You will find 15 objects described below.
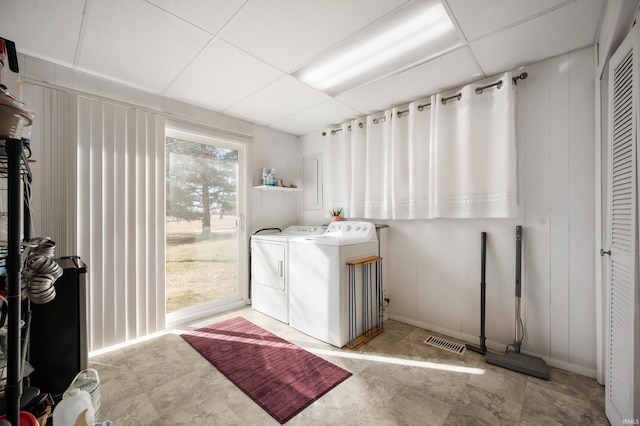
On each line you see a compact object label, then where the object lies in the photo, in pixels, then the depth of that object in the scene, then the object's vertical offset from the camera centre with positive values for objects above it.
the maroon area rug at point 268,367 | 1.68 -1.20
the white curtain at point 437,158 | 2.12 +0.49
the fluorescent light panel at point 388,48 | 1.60 +1.17
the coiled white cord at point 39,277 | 0.97 -0.25
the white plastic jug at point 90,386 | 1.35 -0.91
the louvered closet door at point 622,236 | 1.21 -0.14
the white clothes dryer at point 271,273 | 2.81 -0.71
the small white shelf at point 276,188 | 3.30 +0.29
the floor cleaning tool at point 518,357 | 1.88 -1.13
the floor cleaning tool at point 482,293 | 2.18 -0.70
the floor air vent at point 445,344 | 2.24 -1.20
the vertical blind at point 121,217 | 2.18 -0.05
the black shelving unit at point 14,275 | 0.79 -0.19
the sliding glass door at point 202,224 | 2.83 -0.15
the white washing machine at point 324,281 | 2.30 -0.66
